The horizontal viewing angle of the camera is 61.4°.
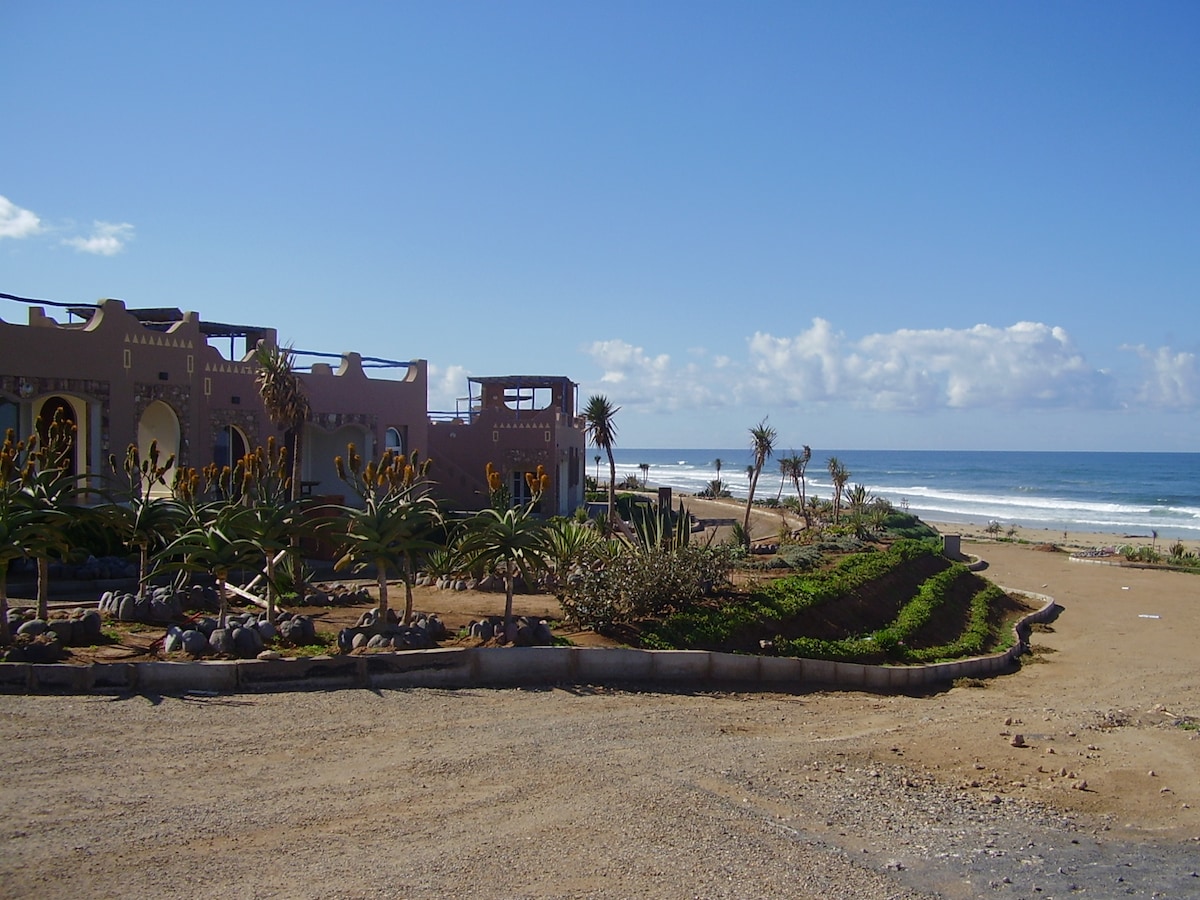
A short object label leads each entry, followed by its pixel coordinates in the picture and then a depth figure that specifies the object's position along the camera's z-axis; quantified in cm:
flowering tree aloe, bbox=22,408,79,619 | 1057
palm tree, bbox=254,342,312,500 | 2077
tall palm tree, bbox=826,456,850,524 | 3875
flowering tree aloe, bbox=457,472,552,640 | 1200
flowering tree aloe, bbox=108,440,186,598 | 1264
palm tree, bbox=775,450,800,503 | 4156
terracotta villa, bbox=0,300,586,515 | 1995
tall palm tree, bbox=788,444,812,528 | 4116
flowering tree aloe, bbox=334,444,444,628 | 1159
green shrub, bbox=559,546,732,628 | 1302
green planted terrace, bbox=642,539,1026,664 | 1360
